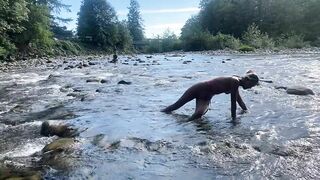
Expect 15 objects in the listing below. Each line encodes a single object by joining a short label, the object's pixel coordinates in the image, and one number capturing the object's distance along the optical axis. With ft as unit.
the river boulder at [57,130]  17.19
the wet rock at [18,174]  11.67
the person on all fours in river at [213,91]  19.09
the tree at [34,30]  90.73
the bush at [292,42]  102.68
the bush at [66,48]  118.11
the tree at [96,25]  155.97
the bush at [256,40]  104.08
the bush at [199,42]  128.85
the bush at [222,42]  116.67
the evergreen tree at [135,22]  234.34
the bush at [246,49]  93.85
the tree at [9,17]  63.61
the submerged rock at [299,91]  25.15
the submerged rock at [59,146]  14.52
